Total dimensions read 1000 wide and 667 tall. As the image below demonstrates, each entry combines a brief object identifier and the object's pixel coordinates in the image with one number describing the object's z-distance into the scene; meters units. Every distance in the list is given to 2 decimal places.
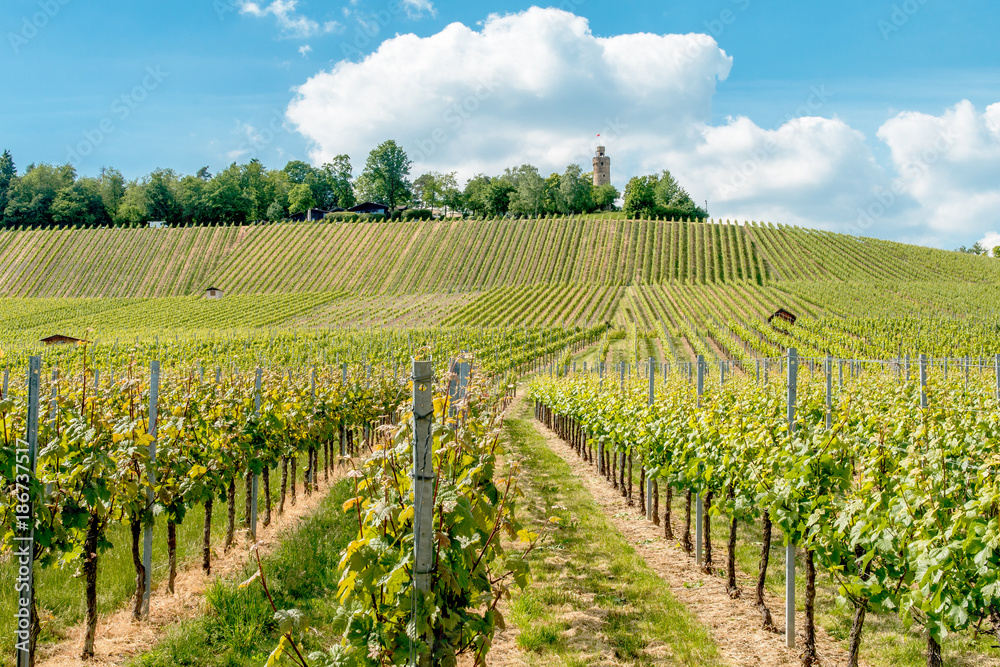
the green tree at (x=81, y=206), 86.38
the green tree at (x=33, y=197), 86.12
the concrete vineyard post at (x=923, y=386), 7.66
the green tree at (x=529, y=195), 97.62
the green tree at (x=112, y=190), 92.97
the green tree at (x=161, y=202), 91.69
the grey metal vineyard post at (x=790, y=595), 5.32
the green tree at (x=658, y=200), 94.69
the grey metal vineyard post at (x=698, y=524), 7.09
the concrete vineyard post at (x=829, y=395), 8.10
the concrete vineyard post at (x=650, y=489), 9.41
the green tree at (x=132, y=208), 89.81
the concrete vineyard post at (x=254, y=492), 8.01
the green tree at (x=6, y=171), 93.62
